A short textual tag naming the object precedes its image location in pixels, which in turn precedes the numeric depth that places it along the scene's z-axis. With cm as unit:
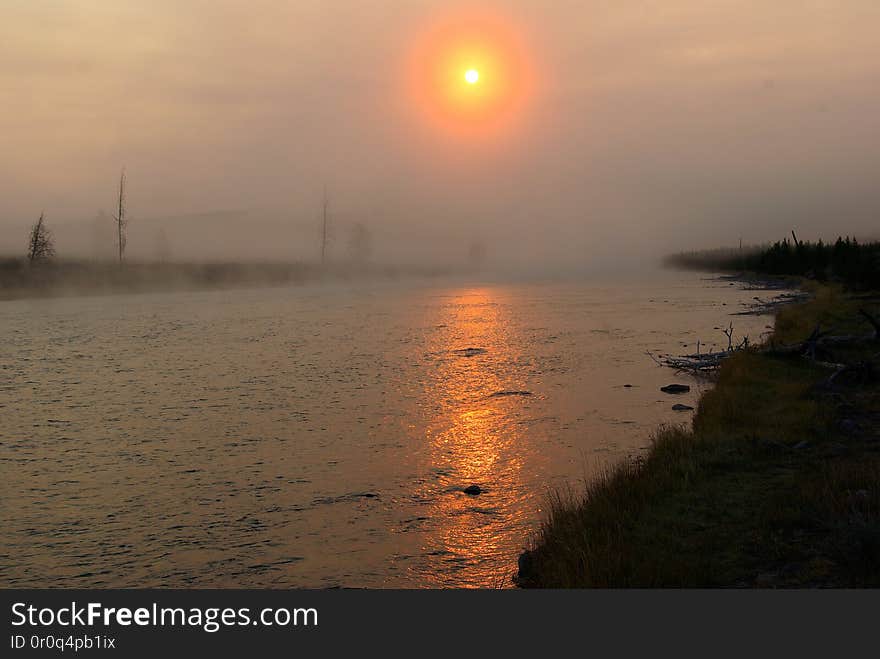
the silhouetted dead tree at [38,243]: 9850
